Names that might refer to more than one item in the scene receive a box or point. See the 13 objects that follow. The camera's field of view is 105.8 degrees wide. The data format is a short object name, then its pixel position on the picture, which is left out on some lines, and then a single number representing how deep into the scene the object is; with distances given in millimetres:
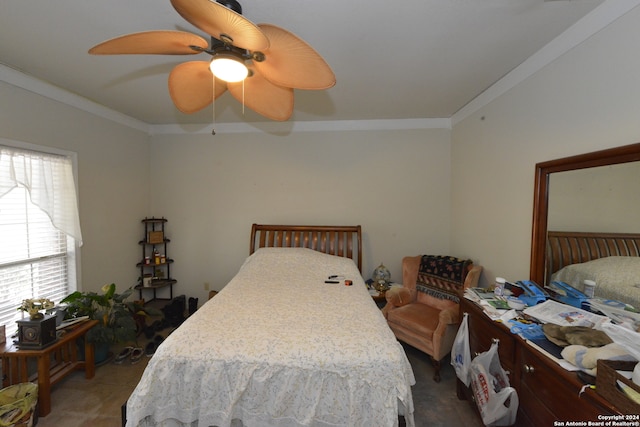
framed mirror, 1593
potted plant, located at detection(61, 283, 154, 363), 2240
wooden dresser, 948
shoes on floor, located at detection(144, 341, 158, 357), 2534
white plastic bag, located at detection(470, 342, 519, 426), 1340
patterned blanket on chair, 2486
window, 2016
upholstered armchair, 2184
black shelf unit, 3268
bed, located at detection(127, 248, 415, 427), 1252
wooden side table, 1800
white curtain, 1990
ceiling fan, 920
